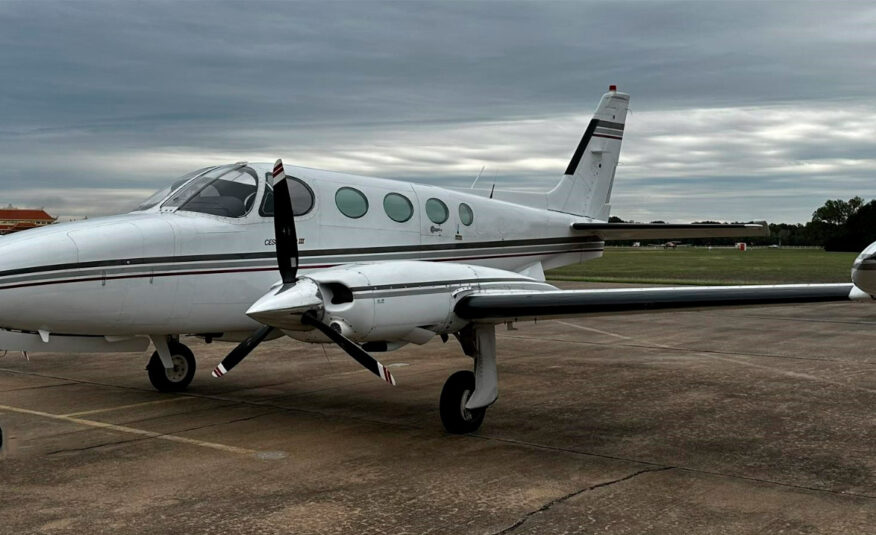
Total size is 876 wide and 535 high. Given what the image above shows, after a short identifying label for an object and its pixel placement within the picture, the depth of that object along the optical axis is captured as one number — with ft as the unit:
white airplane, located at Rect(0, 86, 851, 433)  24.17
